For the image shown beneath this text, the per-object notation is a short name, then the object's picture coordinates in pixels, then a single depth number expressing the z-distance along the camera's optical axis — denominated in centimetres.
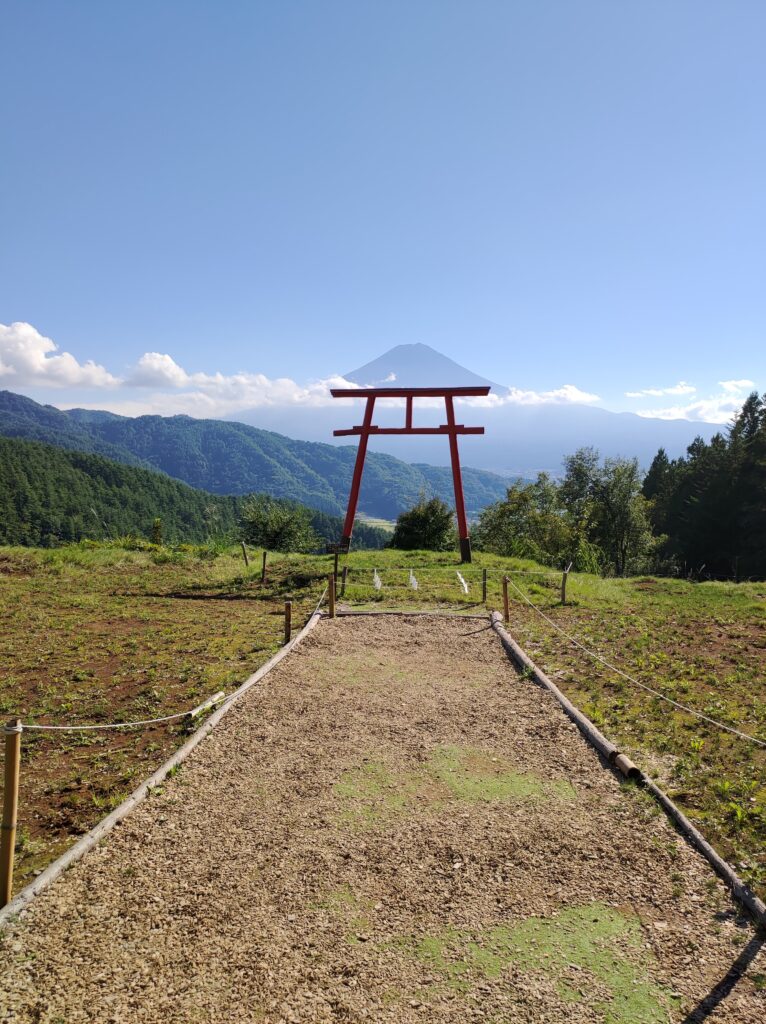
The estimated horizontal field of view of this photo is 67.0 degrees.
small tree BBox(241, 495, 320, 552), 2998
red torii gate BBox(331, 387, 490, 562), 1971
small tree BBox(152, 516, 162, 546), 2886
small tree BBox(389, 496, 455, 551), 2730
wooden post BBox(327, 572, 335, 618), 1282
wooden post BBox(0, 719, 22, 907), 420
